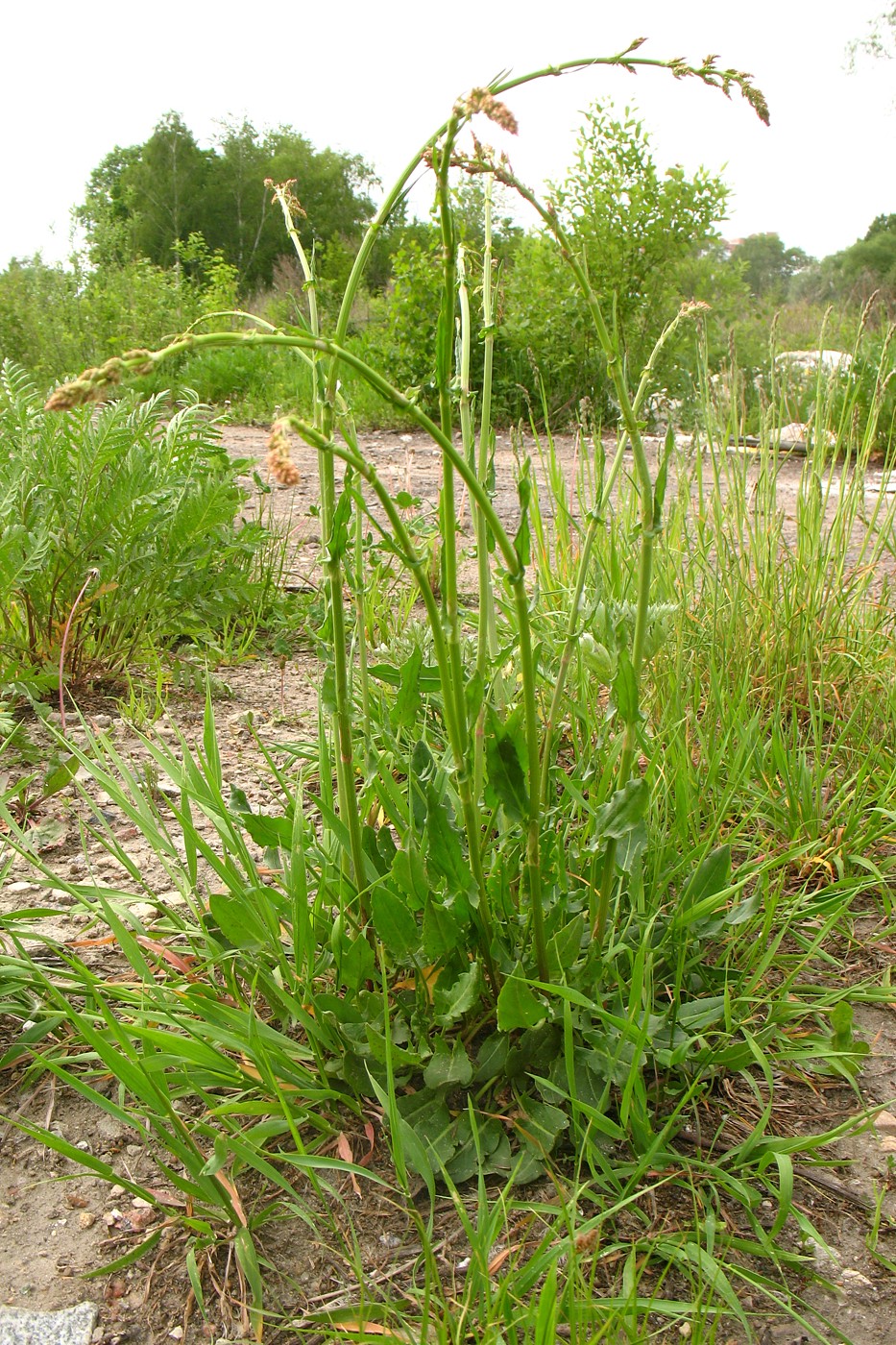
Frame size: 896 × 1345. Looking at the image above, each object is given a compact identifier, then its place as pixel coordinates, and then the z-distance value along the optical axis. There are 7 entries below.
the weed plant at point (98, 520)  1.94
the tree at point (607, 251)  7.17
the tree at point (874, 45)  19.03
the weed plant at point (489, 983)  0.85
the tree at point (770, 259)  48.28
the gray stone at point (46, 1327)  0.82
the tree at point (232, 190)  27.36
